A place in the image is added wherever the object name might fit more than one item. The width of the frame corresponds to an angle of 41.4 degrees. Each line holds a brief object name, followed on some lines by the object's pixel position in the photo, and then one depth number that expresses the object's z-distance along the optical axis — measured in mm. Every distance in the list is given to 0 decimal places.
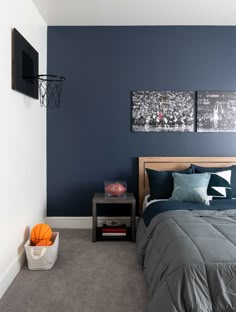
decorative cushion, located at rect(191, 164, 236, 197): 3653
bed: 1802
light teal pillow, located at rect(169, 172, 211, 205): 3299
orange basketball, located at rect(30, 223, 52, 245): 2969
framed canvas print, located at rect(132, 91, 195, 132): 3965
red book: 3645
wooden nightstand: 3588
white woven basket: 2795
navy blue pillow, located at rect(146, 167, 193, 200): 3604
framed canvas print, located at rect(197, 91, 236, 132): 3967
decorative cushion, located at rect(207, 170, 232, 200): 3465
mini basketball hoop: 3870
